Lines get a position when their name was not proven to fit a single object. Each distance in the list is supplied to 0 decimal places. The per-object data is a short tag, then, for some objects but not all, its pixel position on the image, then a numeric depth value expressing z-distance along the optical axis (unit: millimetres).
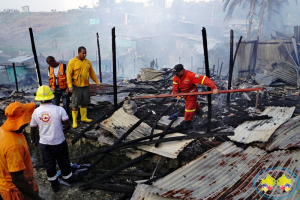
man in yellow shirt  5489
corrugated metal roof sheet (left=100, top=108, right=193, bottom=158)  4391
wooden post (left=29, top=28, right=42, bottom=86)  5471
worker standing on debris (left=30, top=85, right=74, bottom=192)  3641
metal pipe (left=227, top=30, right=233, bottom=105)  6520
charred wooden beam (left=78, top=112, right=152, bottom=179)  4588
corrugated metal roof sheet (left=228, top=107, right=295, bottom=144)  4381
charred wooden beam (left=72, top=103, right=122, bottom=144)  5337
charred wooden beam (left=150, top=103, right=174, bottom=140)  5251
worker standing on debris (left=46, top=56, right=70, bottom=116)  5637
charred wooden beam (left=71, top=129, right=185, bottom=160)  4730
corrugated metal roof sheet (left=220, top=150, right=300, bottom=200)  2627
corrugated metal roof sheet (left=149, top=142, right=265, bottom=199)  2906
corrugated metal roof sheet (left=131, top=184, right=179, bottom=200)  2847
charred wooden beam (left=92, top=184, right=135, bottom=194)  3869
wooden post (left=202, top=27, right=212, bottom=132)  4317
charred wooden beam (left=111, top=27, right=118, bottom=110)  6035
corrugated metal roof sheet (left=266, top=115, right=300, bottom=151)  3799
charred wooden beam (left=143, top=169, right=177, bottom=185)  3852
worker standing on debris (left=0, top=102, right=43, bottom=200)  2291
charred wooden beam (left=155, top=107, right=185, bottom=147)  4906
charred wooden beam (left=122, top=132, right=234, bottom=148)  4605
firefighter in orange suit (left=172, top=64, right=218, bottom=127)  5273
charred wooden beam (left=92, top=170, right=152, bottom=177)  4367
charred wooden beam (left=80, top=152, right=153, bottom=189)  4189
